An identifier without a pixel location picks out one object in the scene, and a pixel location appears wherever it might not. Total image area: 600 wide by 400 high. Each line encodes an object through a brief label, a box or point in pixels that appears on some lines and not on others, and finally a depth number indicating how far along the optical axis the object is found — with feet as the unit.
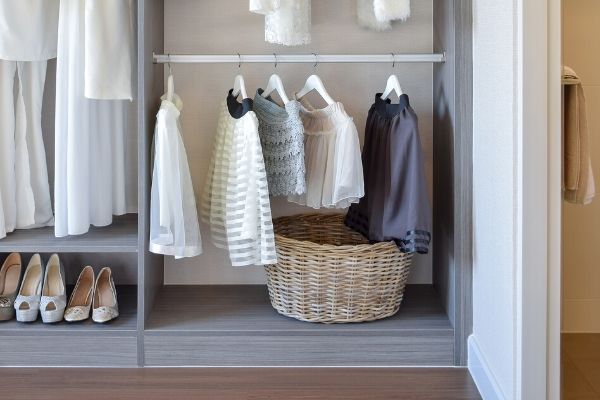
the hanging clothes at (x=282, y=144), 7.62
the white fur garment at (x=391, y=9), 7.77
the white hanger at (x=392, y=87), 7.78
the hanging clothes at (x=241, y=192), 7.47
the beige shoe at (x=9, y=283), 7.88
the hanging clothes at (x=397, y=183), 7.32
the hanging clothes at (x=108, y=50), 7.43
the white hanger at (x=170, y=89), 7.84
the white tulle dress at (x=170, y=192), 7.39
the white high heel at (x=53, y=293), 7.76
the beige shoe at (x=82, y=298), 7.82
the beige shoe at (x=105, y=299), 7.77
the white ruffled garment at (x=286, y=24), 7.79
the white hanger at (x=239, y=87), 7.86
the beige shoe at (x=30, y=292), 7.77
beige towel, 6.34
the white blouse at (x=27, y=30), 7.59
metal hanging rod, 7.85
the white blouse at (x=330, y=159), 7.48
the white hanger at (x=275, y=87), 7.89
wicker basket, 7.60
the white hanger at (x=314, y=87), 7.83
